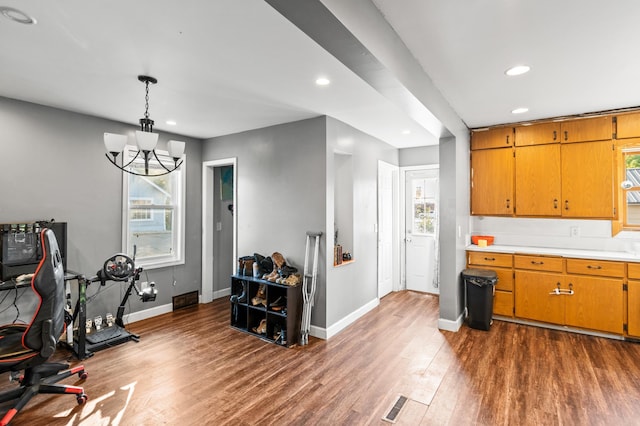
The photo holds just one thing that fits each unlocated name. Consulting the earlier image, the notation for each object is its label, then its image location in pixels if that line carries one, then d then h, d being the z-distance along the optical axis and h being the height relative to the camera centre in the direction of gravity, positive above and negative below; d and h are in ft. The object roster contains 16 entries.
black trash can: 12.74 -3.26
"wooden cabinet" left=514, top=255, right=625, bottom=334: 11.60 -2.87
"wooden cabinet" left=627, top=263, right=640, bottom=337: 11.22 -2.90
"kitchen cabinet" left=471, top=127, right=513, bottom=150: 14.03 +3.51
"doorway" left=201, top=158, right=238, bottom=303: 16.61 -0.60
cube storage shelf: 11.68 -3.62
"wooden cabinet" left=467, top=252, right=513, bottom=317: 13.37 -2.65
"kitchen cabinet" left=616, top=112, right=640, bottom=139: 11.87 +3.39
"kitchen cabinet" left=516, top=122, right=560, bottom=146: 13.16 +3.46
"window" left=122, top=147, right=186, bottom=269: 13.89 +0.06
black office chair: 7.23 -2.96
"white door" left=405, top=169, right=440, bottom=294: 18.10 -0.77
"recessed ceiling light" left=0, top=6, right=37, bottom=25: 5.87 +3.78
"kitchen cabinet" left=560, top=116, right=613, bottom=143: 12.32 +3.42
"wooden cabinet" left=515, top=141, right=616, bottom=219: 12.42 +1.48
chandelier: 8.86 +2.16
